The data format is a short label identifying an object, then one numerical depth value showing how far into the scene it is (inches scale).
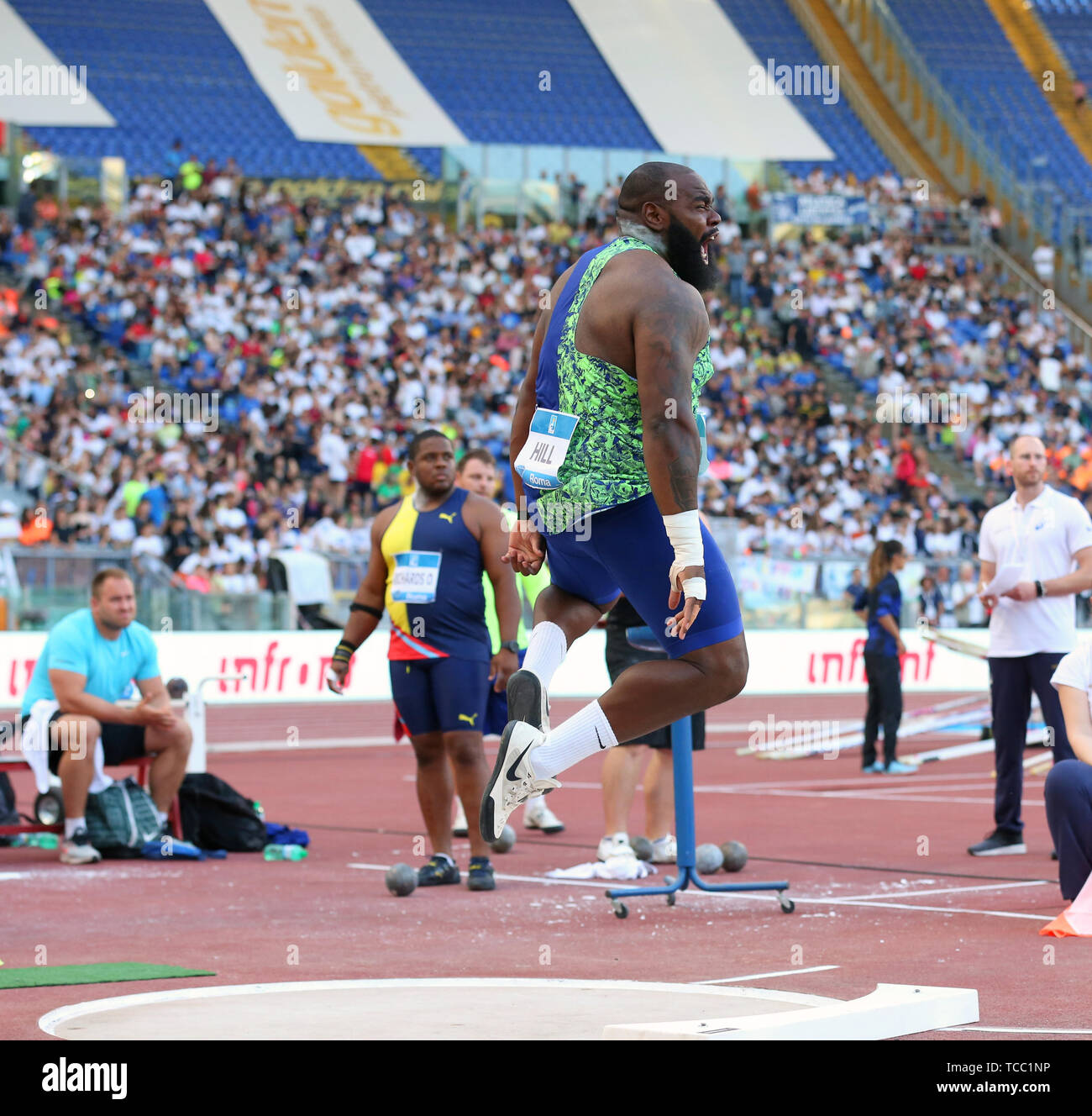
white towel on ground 662.5
